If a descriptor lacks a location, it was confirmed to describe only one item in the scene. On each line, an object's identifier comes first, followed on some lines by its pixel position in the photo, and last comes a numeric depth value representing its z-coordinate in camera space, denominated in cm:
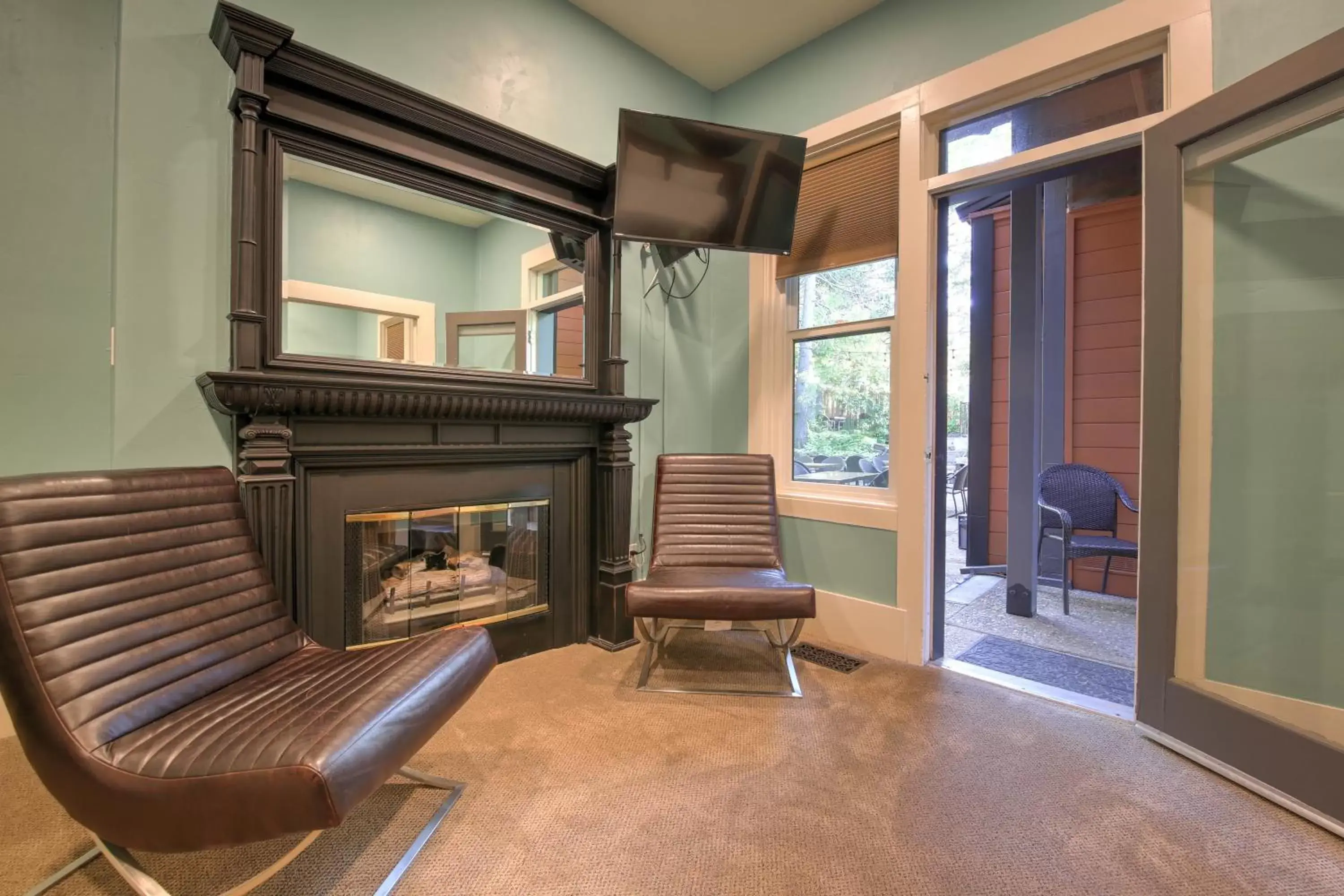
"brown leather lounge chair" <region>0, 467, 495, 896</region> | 98
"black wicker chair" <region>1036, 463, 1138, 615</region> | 355
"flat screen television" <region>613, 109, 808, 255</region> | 241
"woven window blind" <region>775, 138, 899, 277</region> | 265
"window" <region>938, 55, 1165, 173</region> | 210
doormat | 235
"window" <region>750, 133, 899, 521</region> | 273
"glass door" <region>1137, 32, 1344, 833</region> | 165
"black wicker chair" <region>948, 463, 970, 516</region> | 523
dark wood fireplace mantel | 175
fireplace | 199
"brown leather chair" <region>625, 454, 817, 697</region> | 235
